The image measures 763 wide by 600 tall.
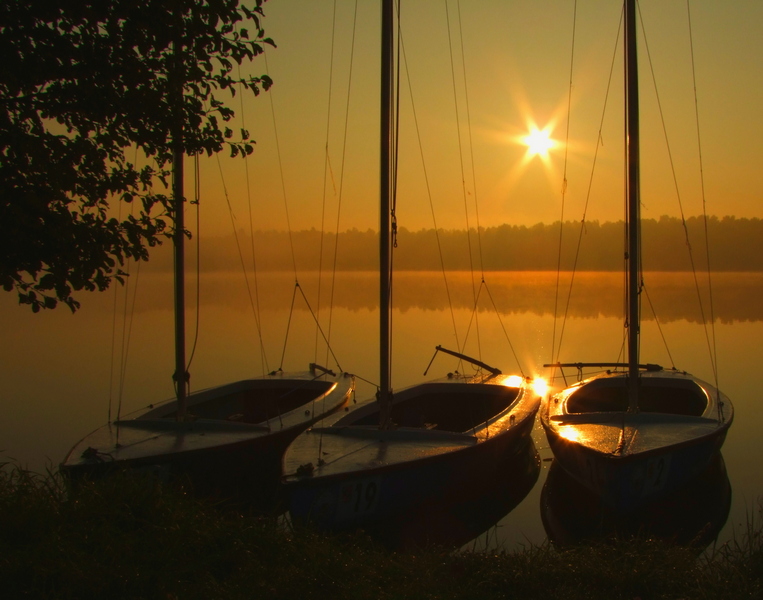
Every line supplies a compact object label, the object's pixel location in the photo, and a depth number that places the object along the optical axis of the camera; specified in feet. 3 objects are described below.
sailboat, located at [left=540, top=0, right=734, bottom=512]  29.78
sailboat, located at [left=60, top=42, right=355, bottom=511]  29.12
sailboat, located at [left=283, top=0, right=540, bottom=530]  26.81
